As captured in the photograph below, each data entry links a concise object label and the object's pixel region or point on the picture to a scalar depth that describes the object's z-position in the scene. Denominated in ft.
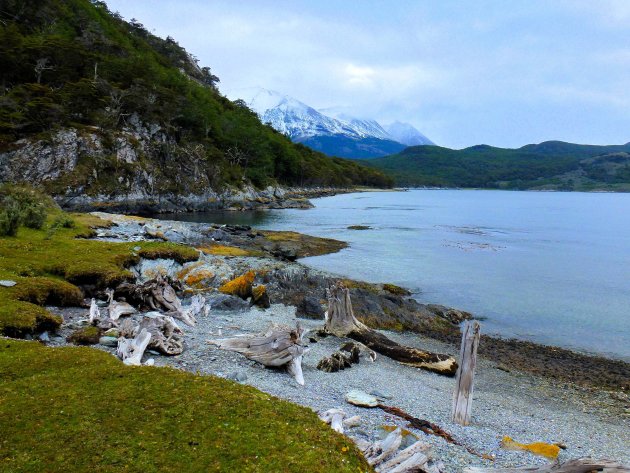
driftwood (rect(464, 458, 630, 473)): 20.10
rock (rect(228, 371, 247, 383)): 36.19
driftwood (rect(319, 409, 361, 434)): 28.35
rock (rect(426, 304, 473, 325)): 87.56
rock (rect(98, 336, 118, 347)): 39.42
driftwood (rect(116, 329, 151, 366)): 35.04
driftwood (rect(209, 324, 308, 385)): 42.06
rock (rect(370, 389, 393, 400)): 40.59
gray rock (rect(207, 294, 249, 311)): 66.64
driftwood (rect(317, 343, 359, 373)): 47.29
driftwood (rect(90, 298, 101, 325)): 44.24
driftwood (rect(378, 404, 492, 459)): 31.29
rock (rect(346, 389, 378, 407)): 36.17
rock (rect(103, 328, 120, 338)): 41.09
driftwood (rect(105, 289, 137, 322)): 46.85
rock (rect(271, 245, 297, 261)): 134.04
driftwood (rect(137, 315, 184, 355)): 39.52
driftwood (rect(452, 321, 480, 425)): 37.50
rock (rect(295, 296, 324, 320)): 75.10
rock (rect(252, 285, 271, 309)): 73.82
